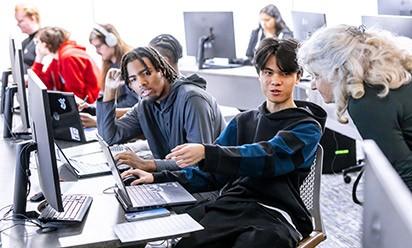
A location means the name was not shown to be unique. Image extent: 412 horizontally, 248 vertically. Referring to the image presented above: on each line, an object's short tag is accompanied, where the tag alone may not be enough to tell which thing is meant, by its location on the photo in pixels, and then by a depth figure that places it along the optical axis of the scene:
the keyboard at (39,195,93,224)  1.65
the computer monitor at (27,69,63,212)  1.46
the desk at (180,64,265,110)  4.61
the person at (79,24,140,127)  3.33
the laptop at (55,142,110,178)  2.21
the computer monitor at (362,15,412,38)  3.12
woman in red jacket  4.04
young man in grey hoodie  2.35
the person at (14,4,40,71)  4.89
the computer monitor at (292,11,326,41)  4.25
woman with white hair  1.73
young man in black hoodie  1.78
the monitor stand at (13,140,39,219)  1.69
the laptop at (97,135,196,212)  1.74
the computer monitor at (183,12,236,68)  4.73
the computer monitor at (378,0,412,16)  3.79
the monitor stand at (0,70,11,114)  3.43
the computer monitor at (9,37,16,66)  2.94
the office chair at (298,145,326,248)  2.00
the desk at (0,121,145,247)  1.51
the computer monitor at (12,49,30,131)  2.65
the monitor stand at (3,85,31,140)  3.00
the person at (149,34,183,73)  3.20
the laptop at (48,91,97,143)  2.65
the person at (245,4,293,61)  5.32
